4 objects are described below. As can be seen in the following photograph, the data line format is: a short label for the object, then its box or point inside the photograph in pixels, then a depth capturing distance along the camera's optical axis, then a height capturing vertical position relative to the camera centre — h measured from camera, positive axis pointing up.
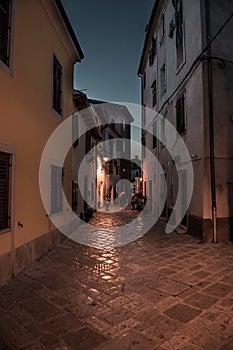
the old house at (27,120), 4.85 +1.52
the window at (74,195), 10.32 -0.39
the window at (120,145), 33.63 +5.62
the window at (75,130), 10.25 +2.33
